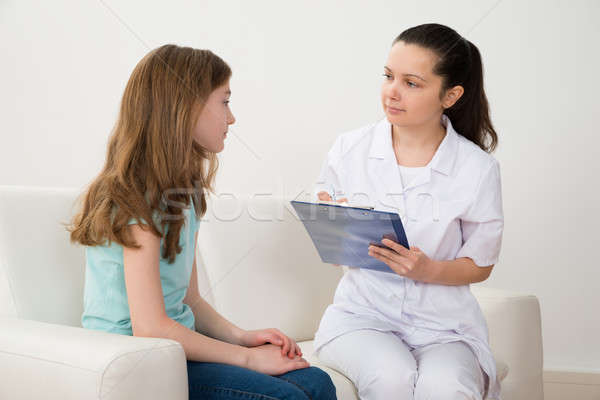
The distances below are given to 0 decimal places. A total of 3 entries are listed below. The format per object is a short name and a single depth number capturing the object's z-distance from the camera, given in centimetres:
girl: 106
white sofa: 93
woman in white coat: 133
